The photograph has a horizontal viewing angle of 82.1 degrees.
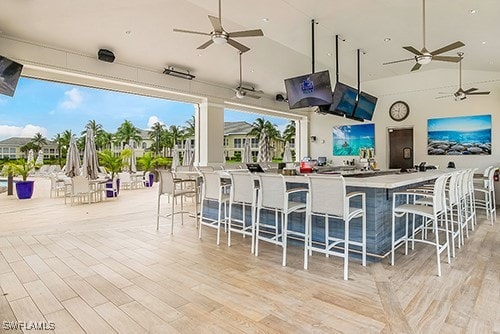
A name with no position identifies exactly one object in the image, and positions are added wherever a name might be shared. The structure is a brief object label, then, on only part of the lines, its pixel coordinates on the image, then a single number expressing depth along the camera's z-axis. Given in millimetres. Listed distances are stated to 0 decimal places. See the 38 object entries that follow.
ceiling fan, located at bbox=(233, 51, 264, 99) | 6655
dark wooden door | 8797
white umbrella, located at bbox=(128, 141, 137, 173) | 12062
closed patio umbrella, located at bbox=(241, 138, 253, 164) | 10482
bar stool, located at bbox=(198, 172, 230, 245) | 4203
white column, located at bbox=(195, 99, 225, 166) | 8219
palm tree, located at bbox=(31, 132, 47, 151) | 23938
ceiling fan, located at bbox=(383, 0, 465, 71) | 4000
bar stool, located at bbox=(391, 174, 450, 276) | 3100
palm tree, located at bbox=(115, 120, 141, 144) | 24594
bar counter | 3315
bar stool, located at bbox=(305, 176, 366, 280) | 2930
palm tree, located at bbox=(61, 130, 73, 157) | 22888
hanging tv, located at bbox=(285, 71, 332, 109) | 5137
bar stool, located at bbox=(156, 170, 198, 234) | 4820
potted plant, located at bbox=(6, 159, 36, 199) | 8570
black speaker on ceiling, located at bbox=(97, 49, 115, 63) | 5605
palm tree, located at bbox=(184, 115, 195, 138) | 21164
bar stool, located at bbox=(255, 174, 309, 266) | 3323
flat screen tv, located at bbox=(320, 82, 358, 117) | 5914
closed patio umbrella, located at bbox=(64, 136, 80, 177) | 8578
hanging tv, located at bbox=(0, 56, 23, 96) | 4566
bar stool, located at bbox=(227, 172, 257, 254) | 3775
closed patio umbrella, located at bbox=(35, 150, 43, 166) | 16969
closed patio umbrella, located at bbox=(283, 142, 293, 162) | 11148
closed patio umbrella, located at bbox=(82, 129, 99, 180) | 8328
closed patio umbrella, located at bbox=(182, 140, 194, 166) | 10883
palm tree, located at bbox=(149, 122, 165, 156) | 23109
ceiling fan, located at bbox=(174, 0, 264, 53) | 3558
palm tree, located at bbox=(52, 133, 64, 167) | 22619
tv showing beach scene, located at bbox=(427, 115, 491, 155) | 7523
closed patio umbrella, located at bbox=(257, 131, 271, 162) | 10883
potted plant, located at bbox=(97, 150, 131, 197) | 9367
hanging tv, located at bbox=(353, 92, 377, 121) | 6770
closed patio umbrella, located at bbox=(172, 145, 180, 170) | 12706
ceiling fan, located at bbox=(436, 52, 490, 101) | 6184
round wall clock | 8773
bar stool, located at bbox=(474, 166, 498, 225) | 5535
